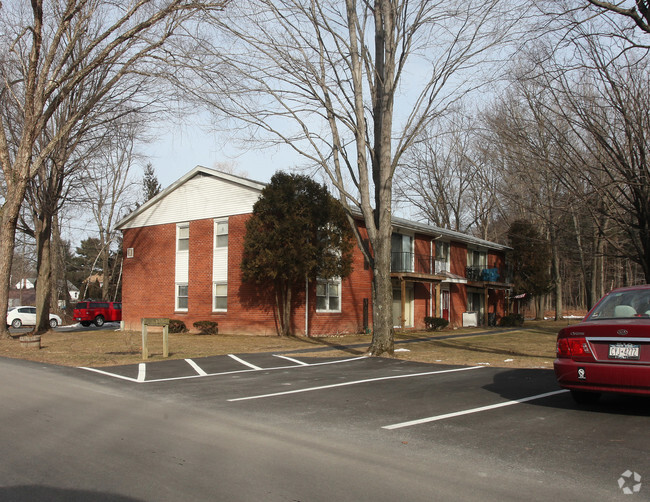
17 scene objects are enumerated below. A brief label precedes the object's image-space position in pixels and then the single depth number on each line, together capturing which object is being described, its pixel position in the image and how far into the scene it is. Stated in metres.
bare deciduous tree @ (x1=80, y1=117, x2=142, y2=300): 47.03
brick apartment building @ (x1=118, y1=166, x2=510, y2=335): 26.27
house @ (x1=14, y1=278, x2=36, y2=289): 79.07
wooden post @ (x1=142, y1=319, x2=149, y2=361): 14.41
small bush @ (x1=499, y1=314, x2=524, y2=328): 37.41
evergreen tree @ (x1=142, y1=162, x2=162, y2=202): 61.03
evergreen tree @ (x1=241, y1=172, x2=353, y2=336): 23.33
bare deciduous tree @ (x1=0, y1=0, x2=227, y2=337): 18.55
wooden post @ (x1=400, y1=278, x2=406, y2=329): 29.29
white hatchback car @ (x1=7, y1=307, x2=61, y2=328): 38.13
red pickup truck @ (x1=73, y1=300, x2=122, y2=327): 39.03
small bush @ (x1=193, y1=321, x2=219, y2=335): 26.09
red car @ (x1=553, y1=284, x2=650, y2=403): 6.48
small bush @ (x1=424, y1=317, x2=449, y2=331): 30.64
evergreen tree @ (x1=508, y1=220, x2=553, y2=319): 40.03
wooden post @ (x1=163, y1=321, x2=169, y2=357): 15.05
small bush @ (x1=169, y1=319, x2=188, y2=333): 27.28
